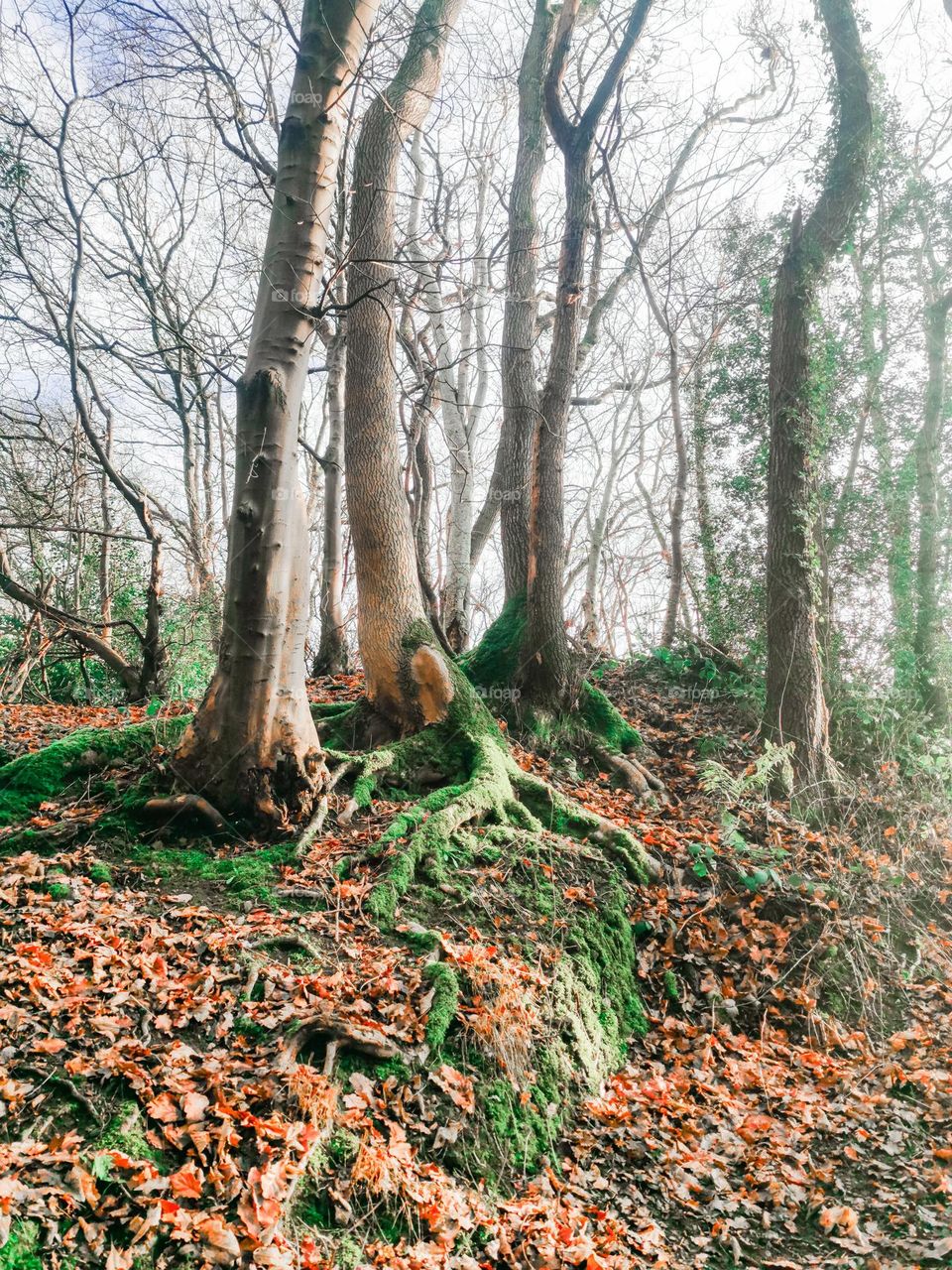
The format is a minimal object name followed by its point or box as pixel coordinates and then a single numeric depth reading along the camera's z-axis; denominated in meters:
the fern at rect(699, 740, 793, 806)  6.88
